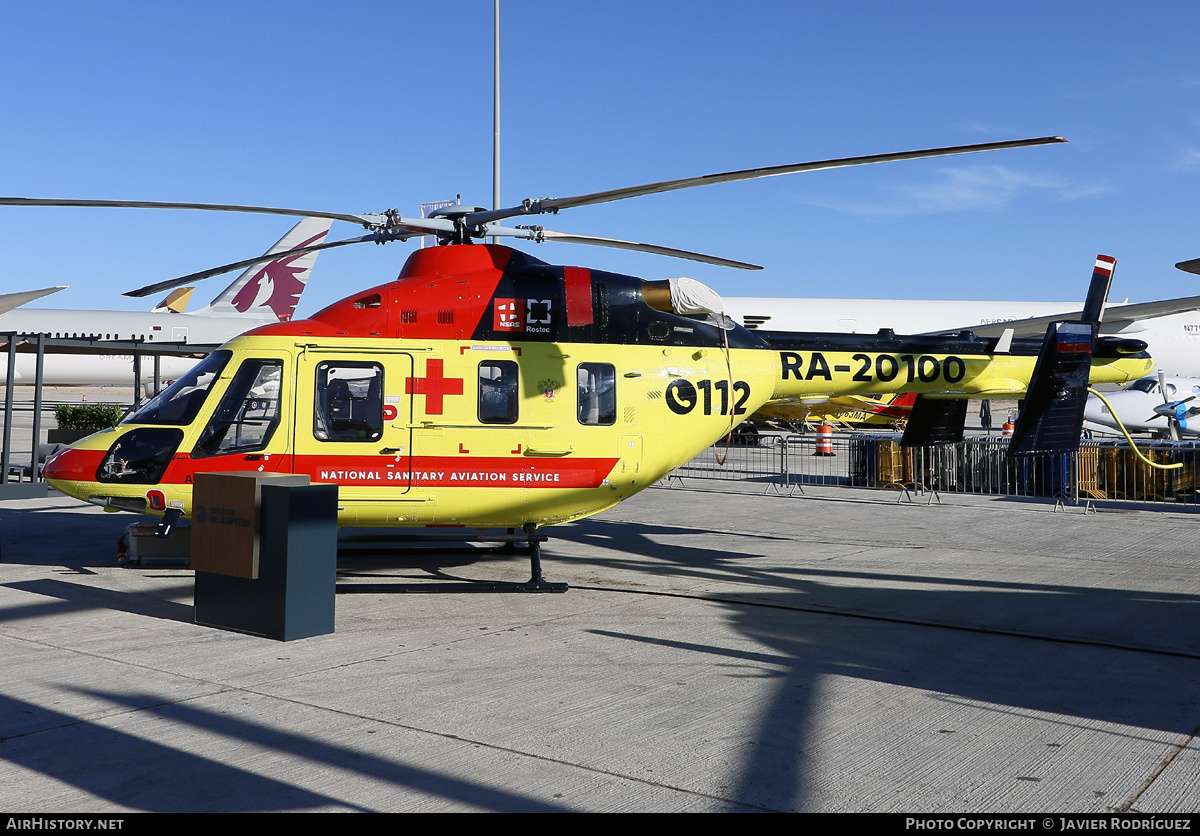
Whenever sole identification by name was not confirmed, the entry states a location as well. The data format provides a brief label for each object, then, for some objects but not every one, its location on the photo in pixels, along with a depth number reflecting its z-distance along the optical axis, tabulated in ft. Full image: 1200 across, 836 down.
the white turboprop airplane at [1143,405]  85.87
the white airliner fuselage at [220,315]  111.04
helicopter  29.68
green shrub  66.08
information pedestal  22.91
